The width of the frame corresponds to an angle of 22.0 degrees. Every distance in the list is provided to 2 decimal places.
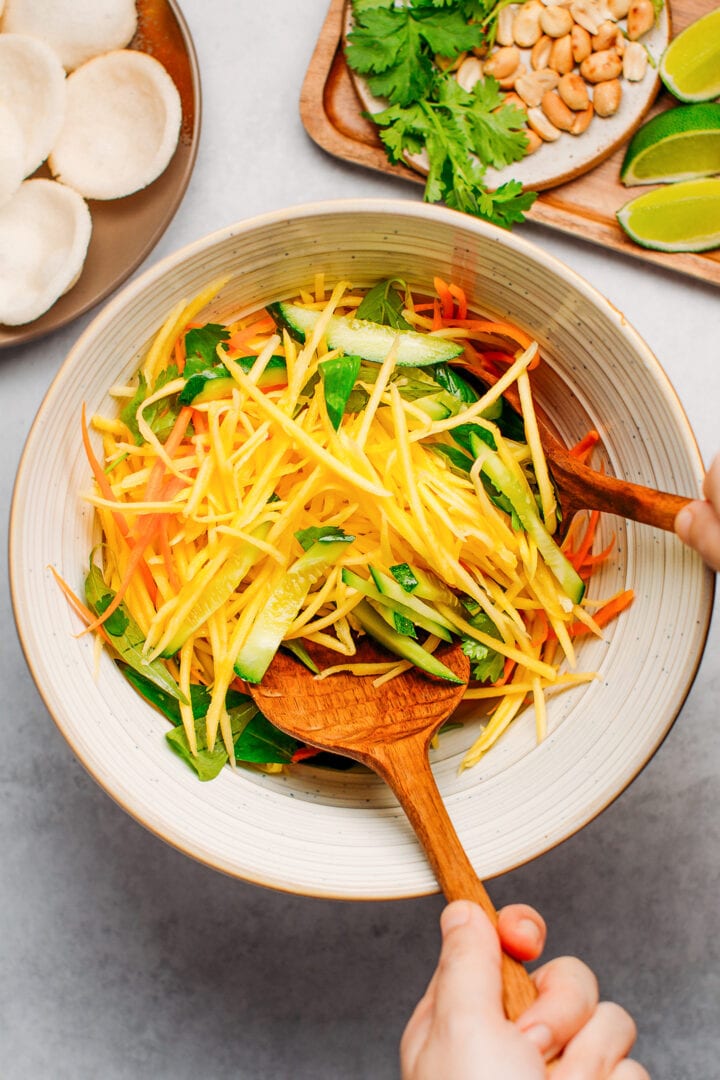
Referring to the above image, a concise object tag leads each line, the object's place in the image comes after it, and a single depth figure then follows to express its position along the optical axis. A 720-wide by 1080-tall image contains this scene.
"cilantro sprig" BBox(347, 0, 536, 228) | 0.79
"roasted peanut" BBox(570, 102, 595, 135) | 0.80
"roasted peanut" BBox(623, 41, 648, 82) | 0.80
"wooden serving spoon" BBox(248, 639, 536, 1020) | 0.70
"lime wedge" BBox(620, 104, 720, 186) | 0.80
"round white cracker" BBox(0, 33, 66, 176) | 0.80
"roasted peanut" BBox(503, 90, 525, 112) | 0.81
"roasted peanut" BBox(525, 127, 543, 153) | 0.80
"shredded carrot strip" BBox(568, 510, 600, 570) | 0.74
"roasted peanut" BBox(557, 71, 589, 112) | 0.80
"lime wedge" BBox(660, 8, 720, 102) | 0.79
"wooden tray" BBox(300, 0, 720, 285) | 0.81
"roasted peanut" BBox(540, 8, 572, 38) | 0.80
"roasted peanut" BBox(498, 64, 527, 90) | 0.81
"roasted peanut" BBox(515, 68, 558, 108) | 0.80
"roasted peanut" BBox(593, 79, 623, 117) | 0.80
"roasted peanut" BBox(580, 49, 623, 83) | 0.80
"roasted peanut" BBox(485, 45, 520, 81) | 0.80
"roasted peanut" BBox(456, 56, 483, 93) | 0.81
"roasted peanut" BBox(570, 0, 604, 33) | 0.80
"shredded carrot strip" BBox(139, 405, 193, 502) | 0.72
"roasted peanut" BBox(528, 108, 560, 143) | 0.80
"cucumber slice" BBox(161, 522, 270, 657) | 0.71
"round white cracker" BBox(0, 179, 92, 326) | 0.79
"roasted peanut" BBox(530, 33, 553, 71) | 0.81
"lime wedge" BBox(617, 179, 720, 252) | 0.80
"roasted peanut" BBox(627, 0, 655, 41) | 0.80
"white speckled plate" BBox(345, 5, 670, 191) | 0.80
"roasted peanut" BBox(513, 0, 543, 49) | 0.80
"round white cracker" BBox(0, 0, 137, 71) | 0.80
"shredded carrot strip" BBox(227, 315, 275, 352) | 0.73
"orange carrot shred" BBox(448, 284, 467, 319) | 0.73
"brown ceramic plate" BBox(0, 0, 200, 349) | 0.80
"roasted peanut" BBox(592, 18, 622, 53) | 0.80
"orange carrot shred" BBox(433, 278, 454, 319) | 0.73
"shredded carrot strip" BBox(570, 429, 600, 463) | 0.73
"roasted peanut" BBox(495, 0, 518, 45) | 0.80
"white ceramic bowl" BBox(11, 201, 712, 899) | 0.70
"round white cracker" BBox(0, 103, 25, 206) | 0.80
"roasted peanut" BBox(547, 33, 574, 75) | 0.80
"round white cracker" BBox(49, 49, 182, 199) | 0.80
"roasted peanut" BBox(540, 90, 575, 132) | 0.80
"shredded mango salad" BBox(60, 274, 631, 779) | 0.71
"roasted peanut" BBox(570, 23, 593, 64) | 0.80
